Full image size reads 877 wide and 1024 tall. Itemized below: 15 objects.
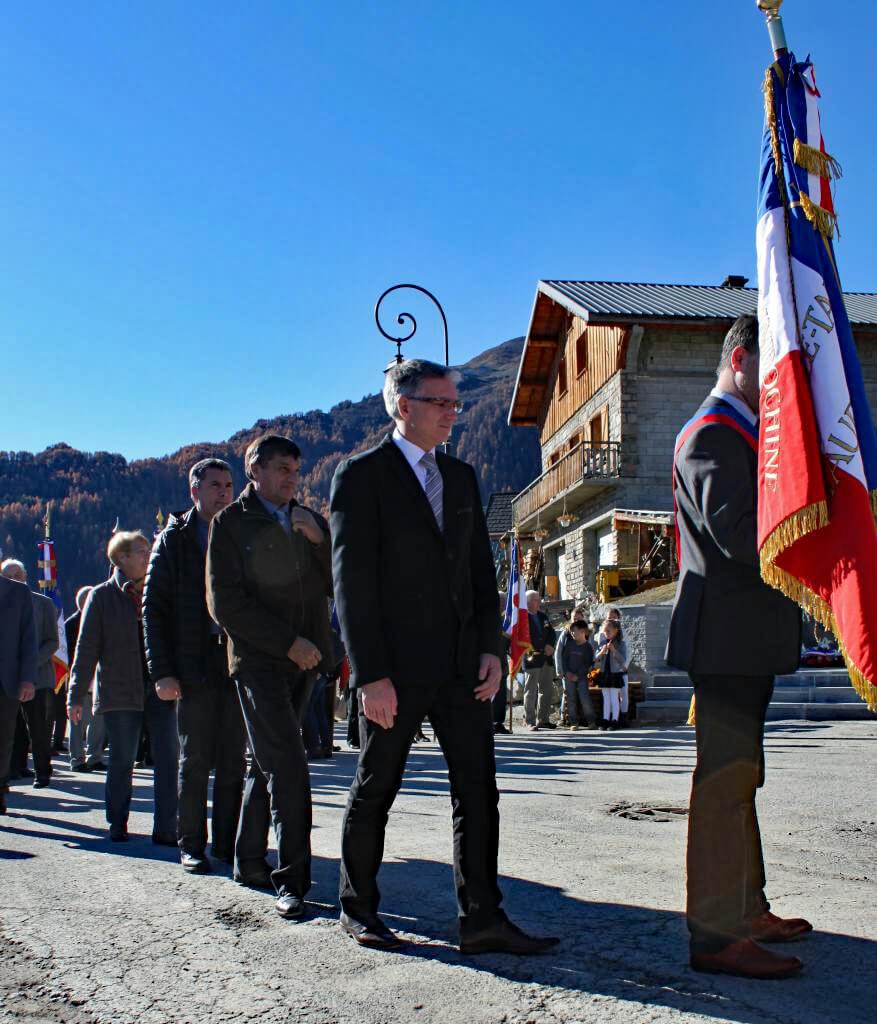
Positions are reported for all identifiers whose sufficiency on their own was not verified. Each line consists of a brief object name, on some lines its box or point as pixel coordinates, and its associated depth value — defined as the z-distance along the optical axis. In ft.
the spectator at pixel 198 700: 16.65
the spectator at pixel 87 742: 34.17
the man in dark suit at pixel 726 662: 10.33
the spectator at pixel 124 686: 19.08
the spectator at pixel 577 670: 49.37
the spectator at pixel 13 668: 22.71
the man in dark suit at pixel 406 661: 11.30
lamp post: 44.11
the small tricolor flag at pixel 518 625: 51.47
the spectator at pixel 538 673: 52.31
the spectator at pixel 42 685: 29.76
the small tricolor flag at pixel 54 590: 37.29
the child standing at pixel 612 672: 49.39
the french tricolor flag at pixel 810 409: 10.40
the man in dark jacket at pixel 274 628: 13.66
